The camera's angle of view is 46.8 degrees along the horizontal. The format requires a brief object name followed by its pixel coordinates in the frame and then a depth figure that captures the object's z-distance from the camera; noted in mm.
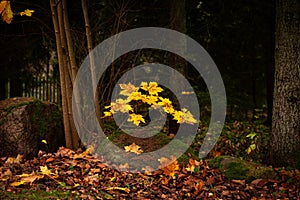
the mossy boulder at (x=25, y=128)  5328
